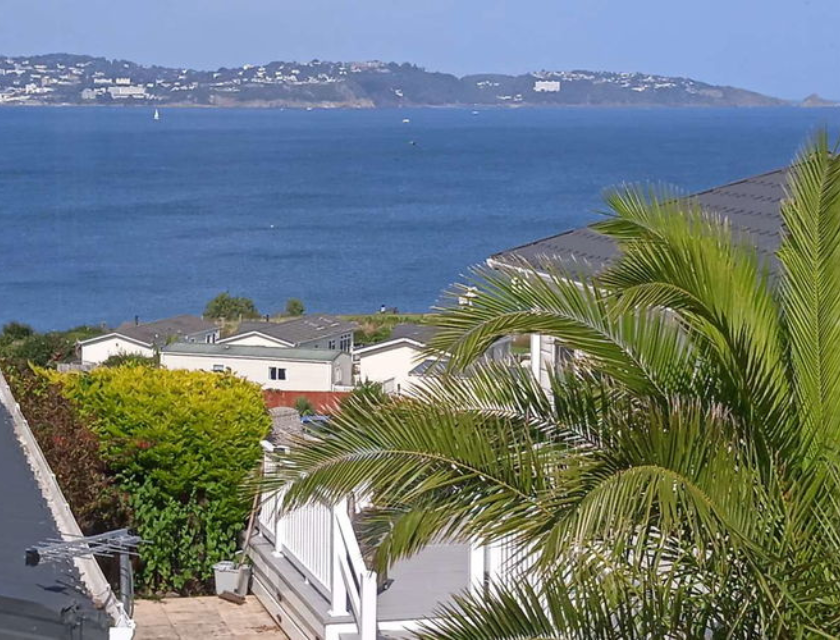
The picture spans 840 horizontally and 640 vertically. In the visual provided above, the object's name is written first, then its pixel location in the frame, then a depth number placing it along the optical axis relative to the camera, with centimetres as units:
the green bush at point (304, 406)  2799
